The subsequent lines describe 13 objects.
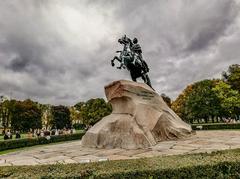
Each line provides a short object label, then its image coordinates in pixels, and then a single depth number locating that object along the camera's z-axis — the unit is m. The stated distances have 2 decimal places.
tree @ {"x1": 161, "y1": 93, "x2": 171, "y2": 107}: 50.45
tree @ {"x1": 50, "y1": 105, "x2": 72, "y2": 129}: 44.96
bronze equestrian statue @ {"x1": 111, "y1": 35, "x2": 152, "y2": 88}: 9.67
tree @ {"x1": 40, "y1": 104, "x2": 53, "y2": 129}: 51.55
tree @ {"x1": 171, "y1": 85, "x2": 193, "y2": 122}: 42.52
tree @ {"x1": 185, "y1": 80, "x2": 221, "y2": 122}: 30.80
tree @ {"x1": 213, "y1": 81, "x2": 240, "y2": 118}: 28.16
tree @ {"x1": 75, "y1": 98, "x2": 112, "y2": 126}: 35.52
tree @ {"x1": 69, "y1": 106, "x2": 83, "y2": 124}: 55.15
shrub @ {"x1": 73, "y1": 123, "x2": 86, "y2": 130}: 51.85
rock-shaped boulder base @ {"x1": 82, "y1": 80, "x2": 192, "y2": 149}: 7.35
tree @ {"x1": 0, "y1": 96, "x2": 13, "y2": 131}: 39.22
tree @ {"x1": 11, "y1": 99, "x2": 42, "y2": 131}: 38.21
